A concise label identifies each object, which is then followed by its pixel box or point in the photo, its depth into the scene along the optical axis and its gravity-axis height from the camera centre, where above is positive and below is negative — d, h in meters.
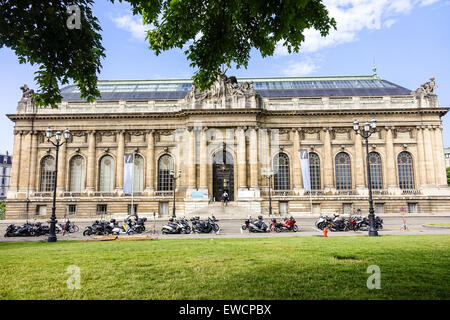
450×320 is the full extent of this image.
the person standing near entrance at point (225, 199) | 39.03 -0.49
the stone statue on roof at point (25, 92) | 44.84 +15.54
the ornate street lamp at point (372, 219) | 18.14 -1.62
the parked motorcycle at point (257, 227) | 21.67 -2.28
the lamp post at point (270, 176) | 39.18 +2.45
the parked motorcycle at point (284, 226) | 22.20 -2.30
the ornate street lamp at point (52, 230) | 17.73 -1.83
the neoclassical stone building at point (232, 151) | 42.00 +6.22
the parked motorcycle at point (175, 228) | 21.39 -2.26
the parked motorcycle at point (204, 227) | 22.05 -2.25
